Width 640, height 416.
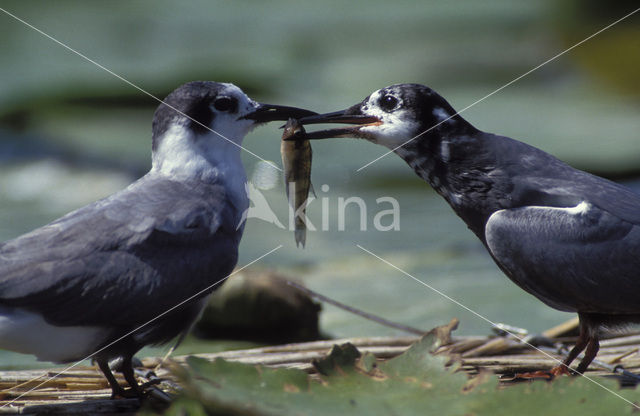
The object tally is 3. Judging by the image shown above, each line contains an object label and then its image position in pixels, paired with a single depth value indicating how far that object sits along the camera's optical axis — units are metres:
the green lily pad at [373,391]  4.32
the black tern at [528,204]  6.82
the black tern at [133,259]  6.01
